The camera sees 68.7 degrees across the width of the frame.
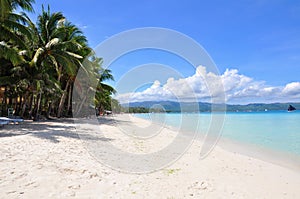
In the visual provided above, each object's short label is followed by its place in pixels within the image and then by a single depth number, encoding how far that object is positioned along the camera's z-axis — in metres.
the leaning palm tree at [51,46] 13.48
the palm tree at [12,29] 9.48
